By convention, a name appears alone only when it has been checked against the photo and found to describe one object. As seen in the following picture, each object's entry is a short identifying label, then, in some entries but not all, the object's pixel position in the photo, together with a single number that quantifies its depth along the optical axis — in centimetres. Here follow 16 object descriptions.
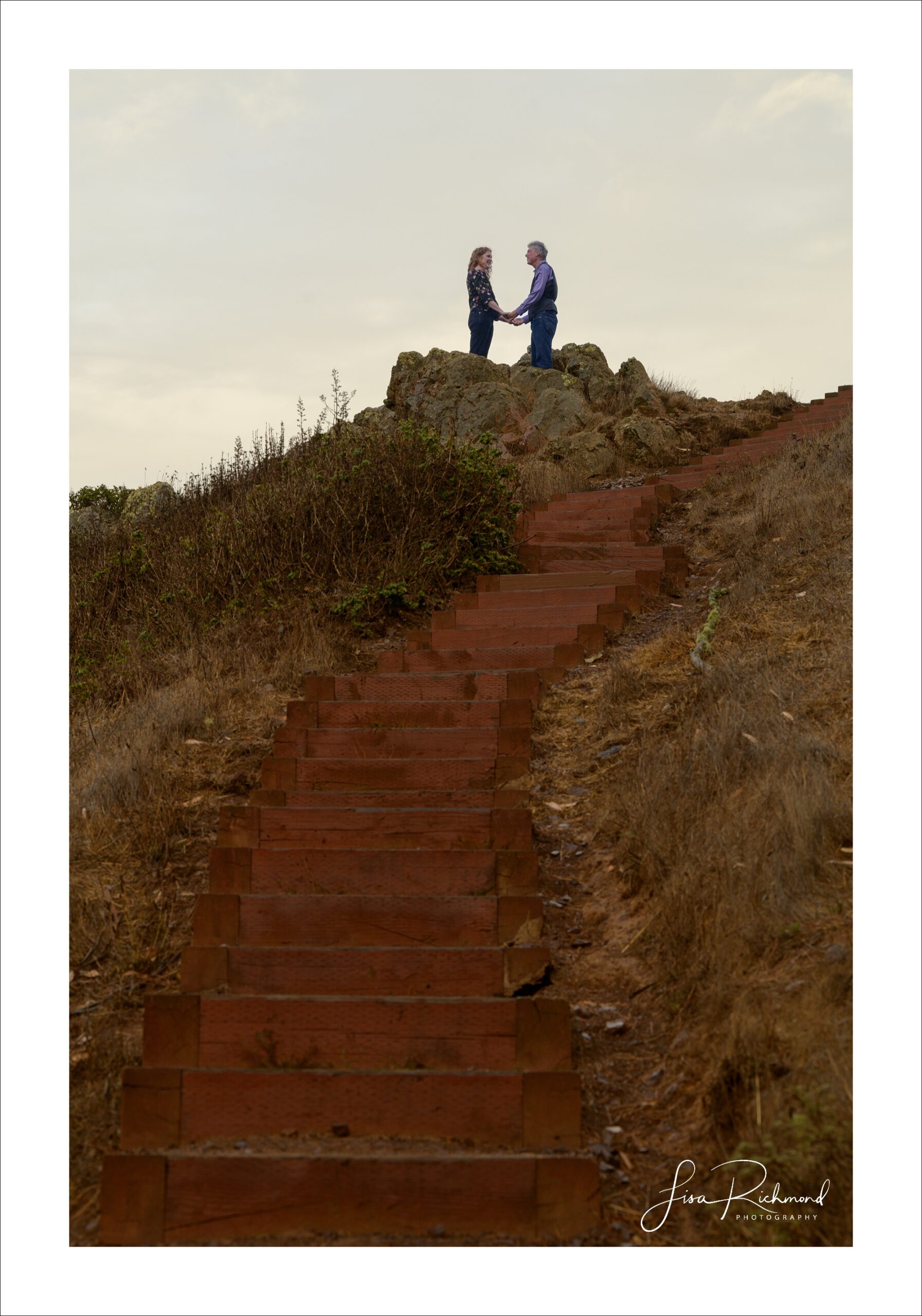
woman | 1603
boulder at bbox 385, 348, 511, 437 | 1596
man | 1577
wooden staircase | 394
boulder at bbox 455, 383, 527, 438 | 1580
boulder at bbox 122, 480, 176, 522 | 1384
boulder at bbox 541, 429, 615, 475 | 1445
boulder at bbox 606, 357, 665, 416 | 1622
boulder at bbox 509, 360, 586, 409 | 1636
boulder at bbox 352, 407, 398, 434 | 1562
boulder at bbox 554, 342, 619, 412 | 1655
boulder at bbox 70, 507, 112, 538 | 1396
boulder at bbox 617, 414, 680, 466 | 1477
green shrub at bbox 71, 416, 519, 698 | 945
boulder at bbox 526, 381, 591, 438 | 1547
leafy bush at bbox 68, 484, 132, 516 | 1587
